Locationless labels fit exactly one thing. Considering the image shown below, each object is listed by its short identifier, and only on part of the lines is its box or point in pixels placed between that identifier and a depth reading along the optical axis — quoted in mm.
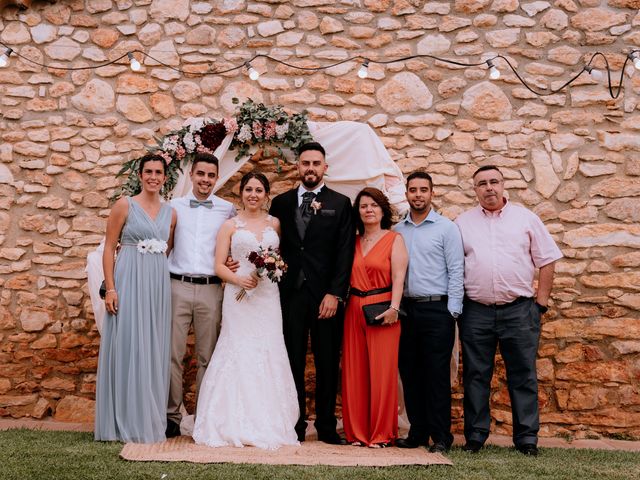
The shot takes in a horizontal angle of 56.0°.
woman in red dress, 4129
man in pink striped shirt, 4109
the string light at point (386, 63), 5246
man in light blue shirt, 4137
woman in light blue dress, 4074
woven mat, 3574
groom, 4195
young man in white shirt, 4316
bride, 4004
